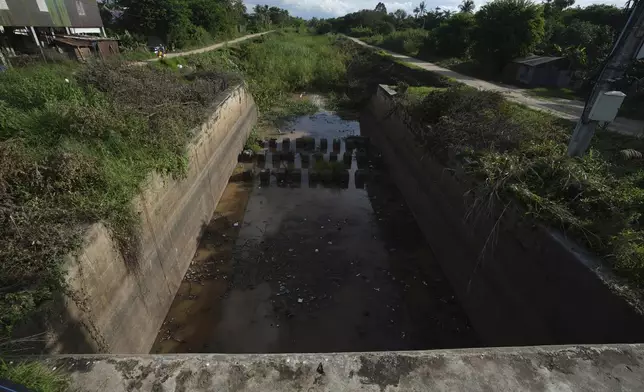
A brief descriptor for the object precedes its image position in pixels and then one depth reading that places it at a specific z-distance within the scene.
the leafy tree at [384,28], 47.42
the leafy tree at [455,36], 21.89
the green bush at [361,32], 48.94
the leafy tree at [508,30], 16.48
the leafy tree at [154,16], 22.59
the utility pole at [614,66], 4.27
